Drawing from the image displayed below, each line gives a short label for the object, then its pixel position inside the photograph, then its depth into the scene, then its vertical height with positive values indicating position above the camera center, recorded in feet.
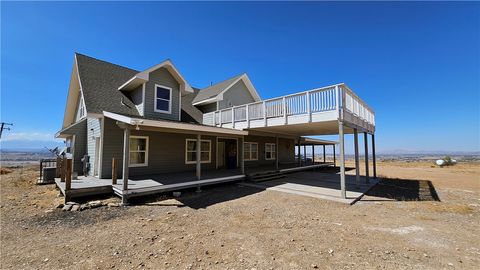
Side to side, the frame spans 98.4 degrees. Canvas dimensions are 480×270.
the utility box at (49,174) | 35.60 -4.46
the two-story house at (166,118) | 28.30 +4.82
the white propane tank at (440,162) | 87.76 -5.65
